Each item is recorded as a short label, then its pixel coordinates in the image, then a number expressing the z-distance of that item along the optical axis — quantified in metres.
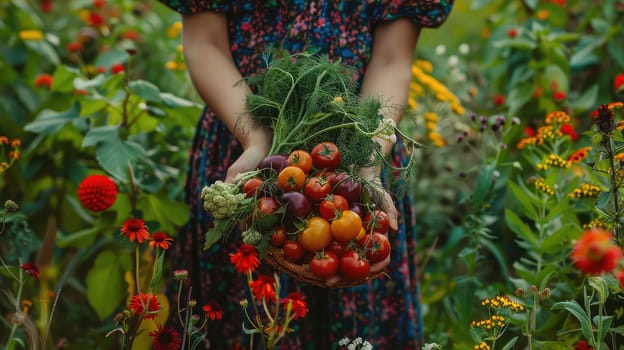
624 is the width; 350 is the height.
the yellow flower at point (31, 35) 2.27
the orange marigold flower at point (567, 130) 1.68
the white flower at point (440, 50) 2.79
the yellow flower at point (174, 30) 2.49
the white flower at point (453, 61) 2.65
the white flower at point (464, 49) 2.71
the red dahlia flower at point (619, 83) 1.75
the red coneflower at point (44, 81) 2.19
